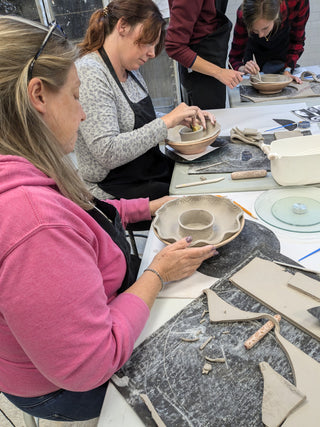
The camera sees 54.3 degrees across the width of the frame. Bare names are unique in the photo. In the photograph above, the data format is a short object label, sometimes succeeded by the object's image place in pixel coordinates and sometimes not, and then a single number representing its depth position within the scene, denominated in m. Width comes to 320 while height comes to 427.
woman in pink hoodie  0.51
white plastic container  1.10
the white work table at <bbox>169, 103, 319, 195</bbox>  1.23
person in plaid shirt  2.18
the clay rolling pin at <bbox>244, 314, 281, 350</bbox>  0.64
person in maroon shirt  1.85
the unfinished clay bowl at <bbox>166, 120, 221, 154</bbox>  1.42
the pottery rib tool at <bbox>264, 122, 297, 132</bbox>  1.65
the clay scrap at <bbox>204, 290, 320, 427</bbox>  0.52
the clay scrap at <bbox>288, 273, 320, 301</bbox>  0.72
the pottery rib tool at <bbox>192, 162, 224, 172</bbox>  1.38
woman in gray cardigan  1.30
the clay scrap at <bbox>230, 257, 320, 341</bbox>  0.68
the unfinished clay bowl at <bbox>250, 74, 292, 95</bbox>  2.11
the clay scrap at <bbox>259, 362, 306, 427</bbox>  0.52
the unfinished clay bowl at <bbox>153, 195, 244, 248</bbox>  0.90
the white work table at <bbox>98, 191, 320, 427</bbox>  0.58
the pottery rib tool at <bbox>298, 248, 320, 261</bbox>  0.87
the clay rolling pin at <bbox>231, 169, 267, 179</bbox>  1.25
